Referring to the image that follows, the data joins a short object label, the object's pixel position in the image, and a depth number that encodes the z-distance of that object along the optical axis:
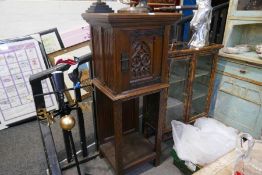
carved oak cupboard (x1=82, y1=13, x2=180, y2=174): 1.09
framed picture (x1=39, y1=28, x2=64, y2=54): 2.38
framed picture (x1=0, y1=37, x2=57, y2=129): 2.14
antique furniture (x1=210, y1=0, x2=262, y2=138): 1.72
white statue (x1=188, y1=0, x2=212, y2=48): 1.66
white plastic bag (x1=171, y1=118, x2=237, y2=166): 1.49
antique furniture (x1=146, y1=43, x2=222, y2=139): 1.61
